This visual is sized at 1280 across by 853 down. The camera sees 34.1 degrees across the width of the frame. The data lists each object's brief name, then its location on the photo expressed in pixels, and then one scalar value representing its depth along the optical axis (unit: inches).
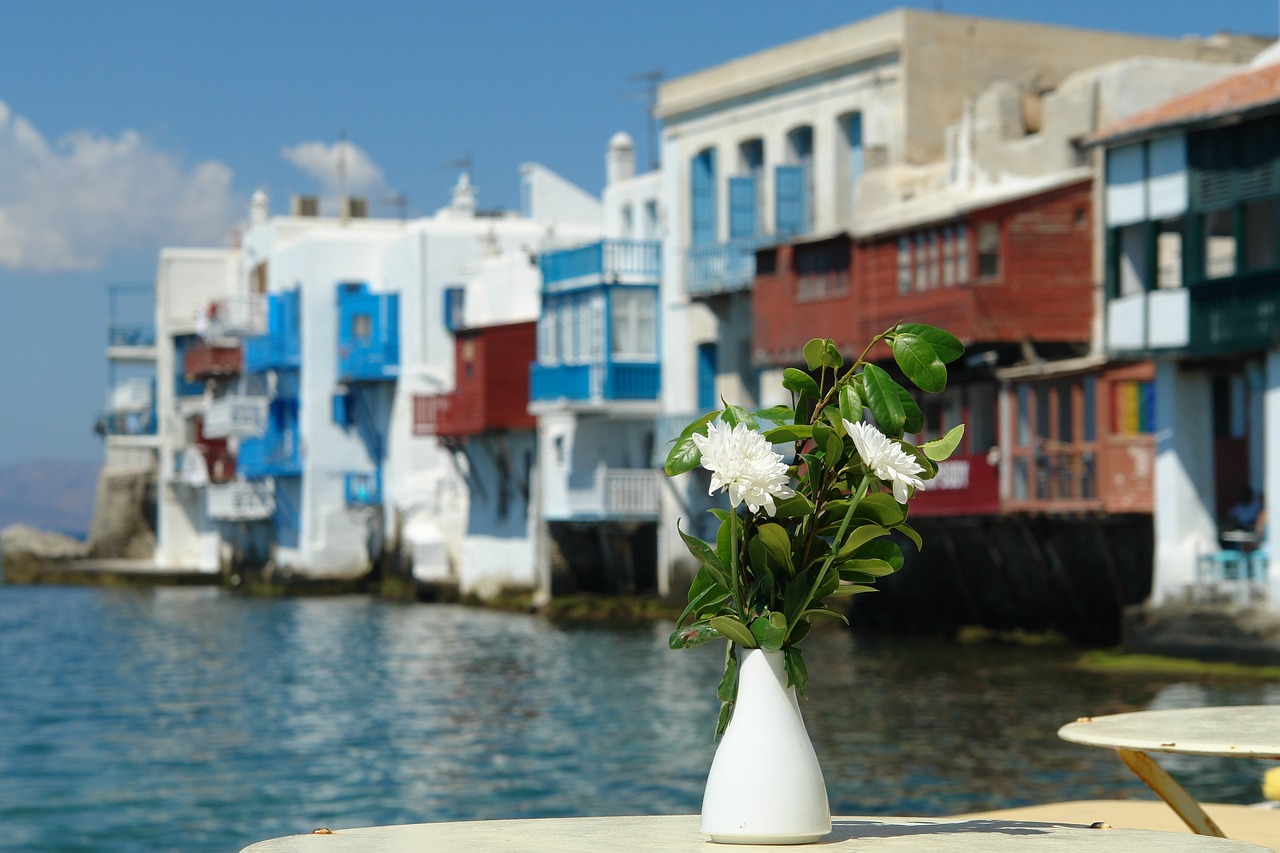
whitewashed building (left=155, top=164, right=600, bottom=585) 2209.6
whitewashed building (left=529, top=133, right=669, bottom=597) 1749.5
